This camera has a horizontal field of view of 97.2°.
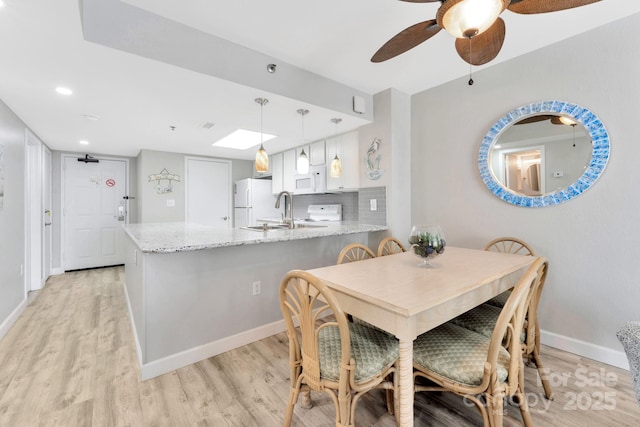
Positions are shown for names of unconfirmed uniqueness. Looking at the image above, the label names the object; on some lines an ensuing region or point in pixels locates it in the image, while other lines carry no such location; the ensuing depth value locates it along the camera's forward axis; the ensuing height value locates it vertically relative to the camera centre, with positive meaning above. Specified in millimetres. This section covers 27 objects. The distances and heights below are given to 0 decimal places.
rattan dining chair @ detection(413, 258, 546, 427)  1100 -658
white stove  4145 -1
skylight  3854 +1076
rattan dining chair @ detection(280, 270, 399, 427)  1114 -649
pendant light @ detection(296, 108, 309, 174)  2787 +507
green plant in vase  1681 -182
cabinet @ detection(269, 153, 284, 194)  4816 +702
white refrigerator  5047 +202
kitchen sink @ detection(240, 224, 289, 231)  3000 -180
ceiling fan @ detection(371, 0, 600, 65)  1090 +875
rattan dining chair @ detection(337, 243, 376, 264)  1915 -293
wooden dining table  1104 -357
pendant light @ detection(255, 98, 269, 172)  2490 +485
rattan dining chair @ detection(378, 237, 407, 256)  2296 -333
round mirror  2033 +458
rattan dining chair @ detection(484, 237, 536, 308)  2218 -297
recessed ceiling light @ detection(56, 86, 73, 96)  2262 +1001
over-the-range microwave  3889 +451
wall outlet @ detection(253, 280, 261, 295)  2379 -636
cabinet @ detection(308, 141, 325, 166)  3920 +841
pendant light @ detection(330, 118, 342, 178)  3178 +500
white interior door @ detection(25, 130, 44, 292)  3404 -13
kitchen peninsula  1893 -566
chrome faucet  3098 -65
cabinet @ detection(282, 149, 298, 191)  4500 +701
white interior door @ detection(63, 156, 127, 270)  4809 +14
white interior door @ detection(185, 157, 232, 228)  5109 +400
